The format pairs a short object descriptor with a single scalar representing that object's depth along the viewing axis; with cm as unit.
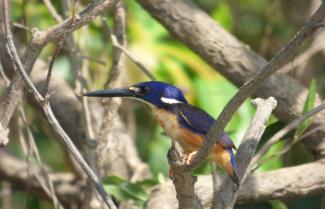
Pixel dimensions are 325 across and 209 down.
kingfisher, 605
